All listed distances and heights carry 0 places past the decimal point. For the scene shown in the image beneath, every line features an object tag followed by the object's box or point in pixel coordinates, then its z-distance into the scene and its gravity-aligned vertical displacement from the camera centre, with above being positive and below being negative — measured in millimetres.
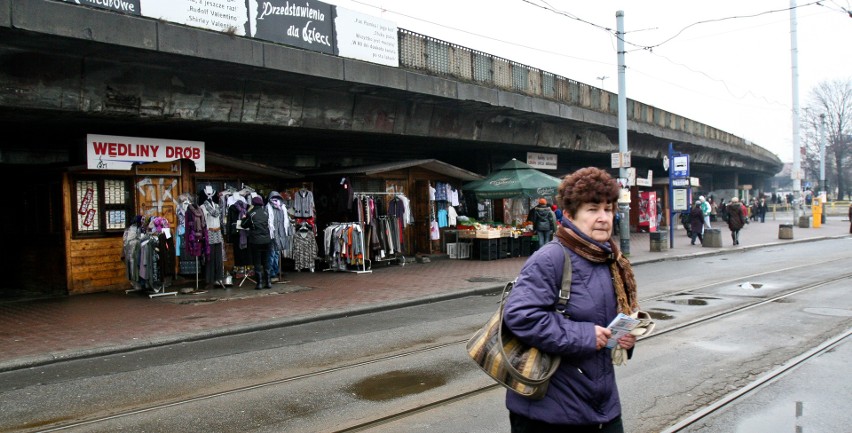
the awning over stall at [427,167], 16641 +1141
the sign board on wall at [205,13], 10398 +3511
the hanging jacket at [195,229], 12375 -318
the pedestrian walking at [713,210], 43406 -734
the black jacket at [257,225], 12945 -267
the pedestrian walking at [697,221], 23578 -798
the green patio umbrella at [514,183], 19250 +686
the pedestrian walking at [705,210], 23812 -395
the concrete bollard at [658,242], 21109 -1390
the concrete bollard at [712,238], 23062 -1426
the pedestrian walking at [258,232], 12953 -416
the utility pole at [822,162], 42312 +2369
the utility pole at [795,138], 32094 +3215
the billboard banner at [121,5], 9745 +3356
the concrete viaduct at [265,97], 9938 +2545
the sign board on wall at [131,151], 12258 +1336
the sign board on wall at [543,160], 24308 +1767
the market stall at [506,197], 19078 +236
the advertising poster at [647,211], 27342 -442
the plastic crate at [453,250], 19656 -1371
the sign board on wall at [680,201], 22672 -18
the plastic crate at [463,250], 19641 -1371
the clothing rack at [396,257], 17306 -1429
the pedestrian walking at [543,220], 18344 -473
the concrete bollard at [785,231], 26688 -1440
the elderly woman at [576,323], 2574 -499
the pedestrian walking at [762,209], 44503 -766
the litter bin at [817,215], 36438 -1063
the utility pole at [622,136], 19716 +2186
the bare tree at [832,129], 70750 +7809
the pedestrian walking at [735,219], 23719 -761
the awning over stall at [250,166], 14375 +1111
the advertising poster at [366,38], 13477 +3838
